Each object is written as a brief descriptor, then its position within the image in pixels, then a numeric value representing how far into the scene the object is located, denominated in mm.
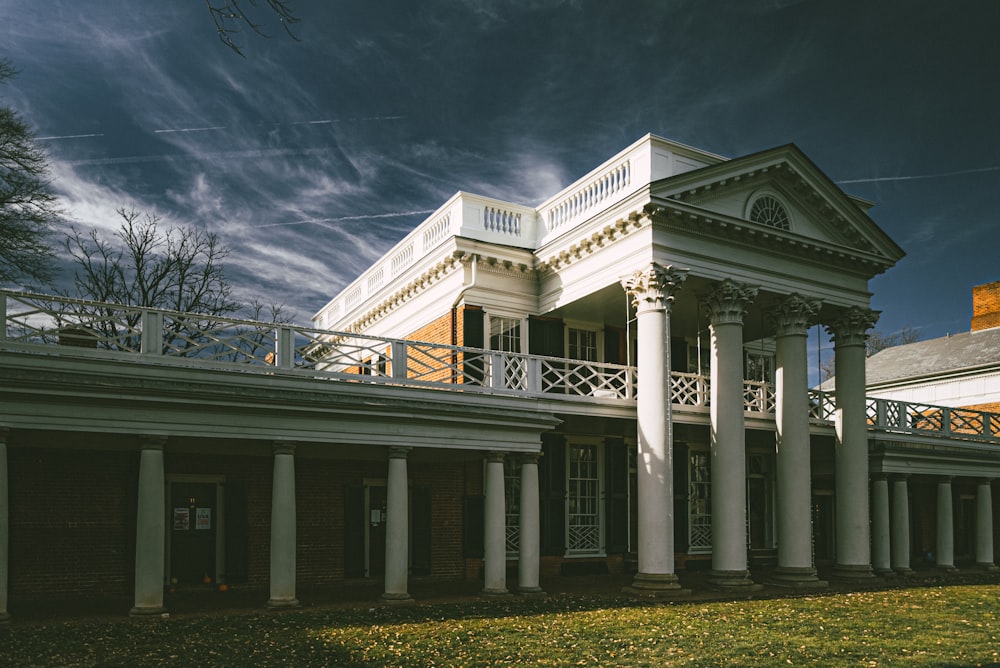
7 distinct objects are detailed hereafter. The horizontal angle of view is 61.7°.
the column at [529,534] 16688
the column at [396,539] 15047
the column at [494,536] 16250
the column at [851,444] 20906
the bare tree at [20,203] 23984
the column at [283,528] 14055
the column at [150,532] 12836
